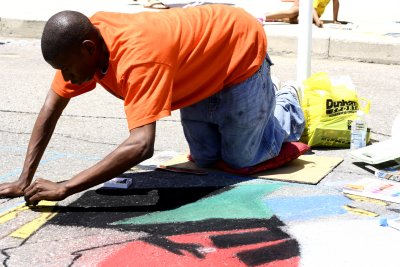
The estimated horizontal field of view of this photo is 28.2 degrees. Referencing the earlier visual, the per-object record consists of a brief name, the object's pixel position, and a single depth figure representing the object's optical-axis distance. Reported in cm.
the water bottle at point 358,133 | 487
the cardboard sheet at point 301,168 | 429
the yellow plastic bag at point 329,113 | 496
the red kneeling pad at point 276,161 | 439
